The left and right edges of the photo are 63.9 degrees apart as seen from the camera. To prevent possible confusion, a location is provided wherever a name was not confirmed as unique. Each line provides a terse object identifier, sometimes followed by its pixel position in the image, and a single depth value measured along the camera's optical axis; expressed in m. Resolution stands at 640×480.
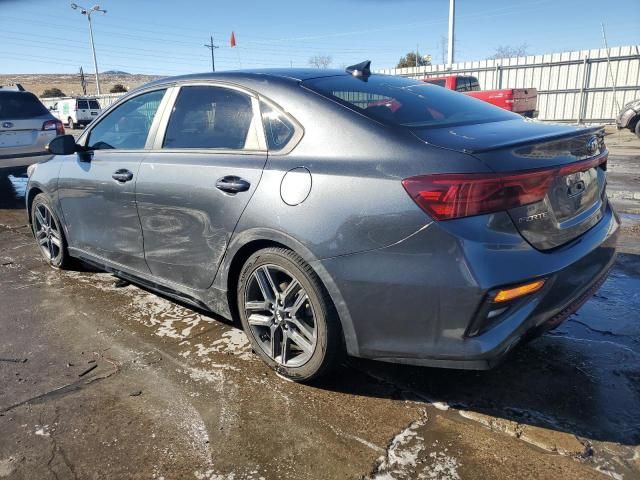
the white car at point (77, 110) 33.00
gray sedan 2.15
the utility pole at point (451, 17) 25.19
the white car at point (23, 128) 8.23
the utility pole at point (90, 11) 49.69
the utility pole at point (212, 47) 64.32
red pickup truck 15.34
